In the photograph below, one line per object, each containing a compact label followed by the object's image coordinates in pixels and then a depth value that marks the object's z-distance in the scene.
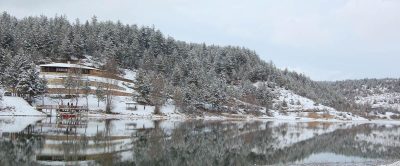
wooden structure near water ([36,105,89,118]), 101.39
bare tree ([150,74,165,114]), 129.43
